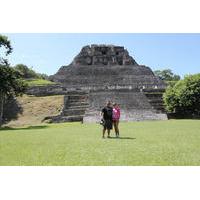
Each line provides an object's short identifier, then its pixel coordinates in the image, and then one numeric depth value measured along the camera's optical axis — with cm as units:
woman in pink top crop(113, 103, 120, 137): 883
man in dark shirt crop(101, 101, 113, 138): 862
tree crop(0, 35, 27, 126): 1422
